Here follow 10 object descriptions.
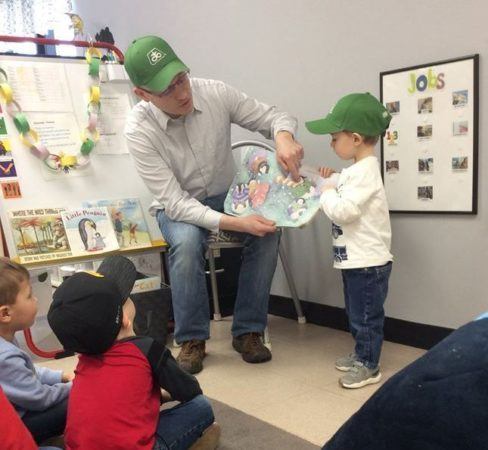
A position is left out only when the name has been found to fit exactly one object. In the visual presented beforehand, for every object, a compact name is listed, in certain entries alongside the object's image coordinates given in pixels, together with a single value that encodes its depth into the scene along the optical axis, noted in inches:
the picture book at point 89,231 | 84.0
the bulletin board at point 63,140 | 82.7
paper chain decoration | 82.5
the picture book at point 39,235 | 80.8
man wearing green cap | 71.9
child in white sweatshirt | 62.6
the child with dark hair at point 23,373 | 45.5
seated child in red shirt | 39.2
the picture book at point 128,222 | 87.9
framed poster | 65.7
